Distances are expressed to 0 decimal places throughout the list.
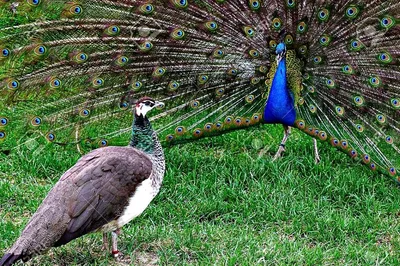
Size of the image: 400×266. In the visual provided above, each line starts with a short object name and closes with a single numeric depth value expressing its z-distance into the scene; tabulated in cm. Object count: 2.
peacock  491
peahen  372
